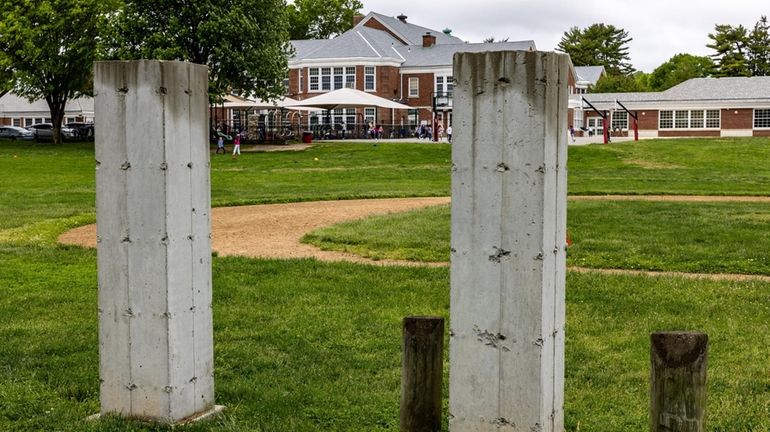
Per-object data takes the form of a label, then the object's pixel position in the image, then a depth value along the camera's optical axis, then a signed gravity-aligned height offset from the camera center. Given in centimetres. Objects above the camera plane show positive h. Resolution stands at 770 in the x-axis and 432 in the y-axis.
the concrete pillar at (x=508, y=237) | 436 -47
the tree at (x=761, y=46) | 8644 +766
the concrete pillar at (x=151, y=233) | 508 -53
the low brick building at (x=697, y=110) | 6222 +153
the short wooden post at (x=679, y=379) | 395 -102
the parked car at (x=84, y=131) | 5530 +16
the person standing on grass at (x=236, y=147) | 3954 -56
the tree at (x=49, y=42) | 4884 +469
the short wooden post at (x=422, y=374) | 466 -117
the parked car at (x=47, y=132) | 5635 +11
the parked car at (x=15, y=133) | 5903 +5
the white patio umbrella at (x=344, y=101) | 4725 +160
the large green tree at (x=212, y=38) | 4259 +426
